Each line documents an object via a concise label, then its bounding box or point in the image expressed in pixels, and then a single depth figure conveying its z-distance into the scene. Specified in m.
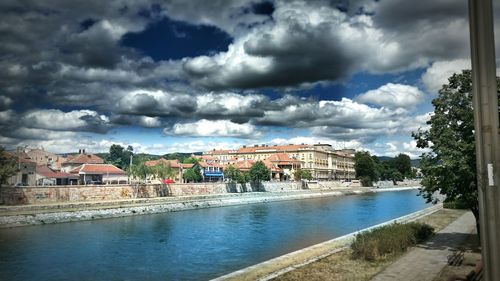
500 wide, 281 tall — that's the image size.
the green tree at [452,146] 12.83
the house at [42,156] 83.93
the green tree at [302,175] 89.62
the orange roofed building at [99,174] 67.25
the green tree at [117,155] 124.25
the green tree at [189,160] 99.31
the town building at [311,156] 117.44
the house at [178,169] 83.31
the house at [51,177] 65.25
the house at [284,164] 97.77
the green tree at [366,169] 112.74
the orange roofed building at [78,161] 78.81
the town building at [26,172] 58.62
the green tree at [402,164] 140.12
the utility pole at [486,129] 3.79
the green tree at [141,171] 58.41
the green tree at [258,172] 69.88
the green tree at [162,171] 59.46
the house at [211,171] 85.44
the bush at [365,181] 110.40
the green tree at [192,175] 77.06
